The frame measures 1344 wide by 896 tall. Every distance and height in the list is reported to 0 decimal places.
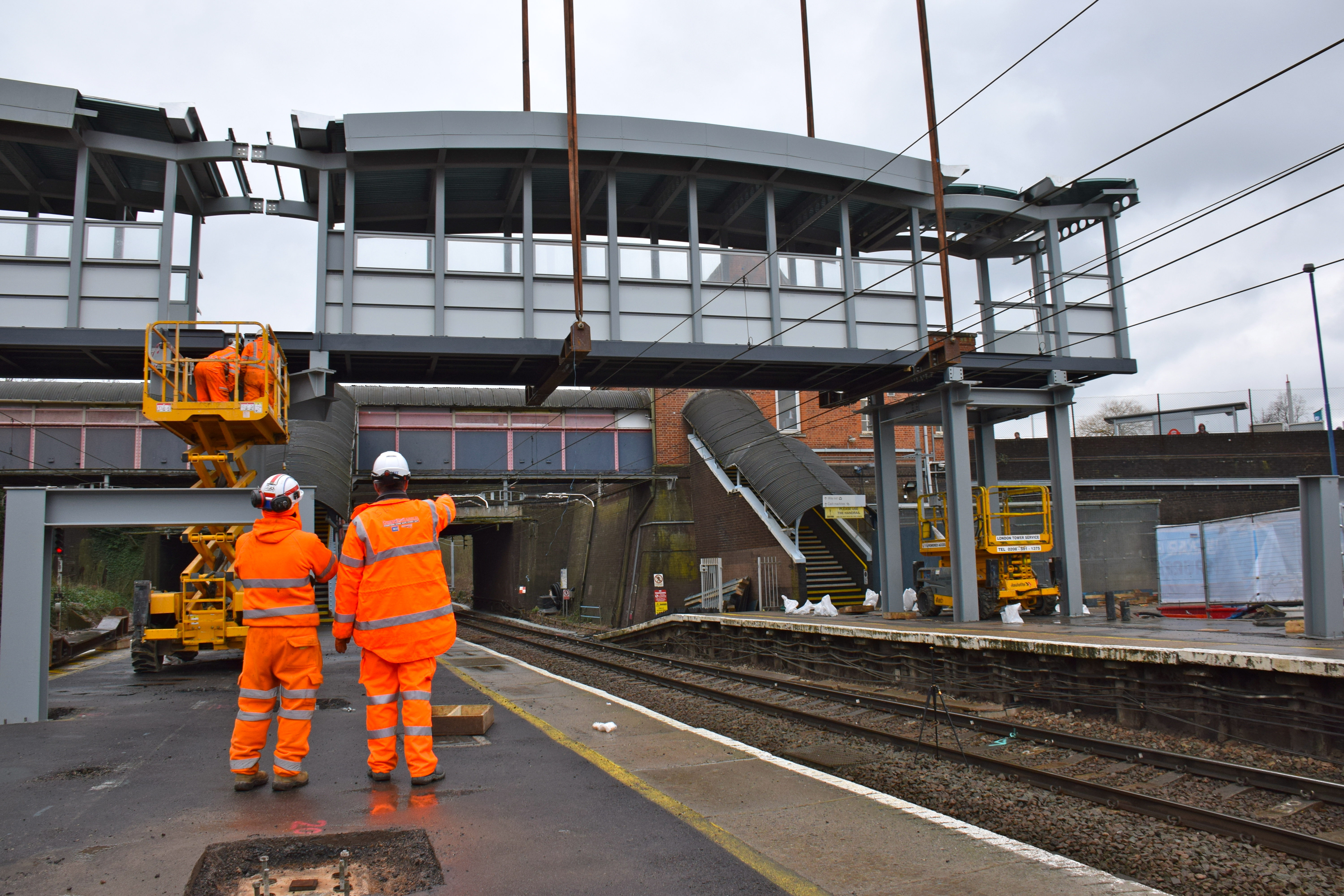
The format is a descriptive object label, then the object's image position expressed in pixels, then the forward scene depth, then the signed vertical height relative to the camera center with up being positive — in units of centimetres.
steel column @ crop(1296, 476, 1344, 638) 1079 -49
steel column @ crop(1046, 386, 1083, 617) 1630 +31
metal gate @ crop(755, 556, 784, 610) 2319 -142
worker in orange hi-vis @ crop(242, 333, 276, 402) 1160 +217
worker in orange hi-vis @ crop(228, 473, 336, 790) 539 -63
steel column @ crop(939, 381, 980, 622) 1573 -8
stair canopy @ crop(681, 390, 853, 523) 2361 +227
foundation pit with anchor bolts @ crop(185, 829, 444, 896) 373 -144
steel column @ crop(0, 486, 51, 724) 890 -61
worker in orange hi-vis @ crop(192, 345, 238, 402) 1116 +213
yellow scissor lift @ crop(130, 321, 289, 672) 1127 +143
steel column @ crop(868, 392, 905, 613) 1805 +27
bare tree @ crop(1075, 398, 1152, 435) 6931 +840
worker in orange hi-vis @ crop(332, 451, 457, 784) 529 -42
